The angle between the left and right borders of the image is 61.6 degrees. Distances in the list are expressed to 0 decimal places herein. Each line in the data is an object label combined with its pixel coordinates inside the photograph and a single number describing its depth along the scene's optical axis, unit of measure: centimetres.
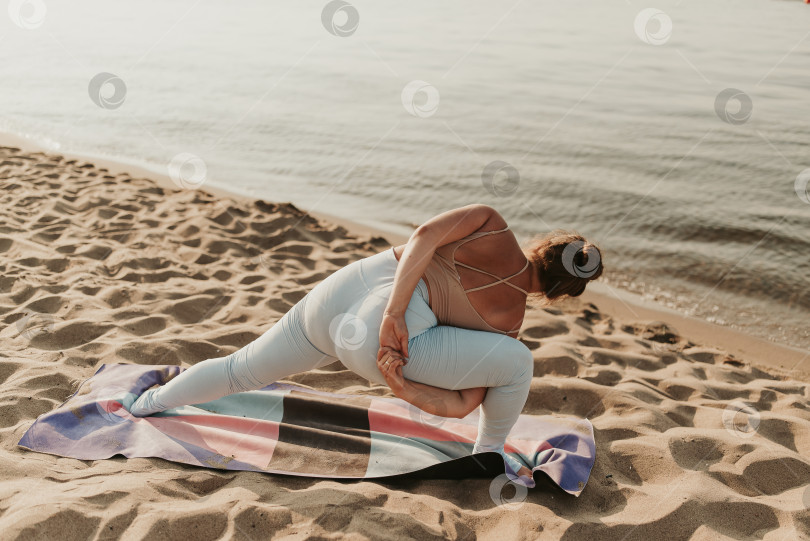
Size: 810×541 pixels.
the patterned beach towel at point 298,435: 290
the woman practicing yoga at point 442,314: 246
